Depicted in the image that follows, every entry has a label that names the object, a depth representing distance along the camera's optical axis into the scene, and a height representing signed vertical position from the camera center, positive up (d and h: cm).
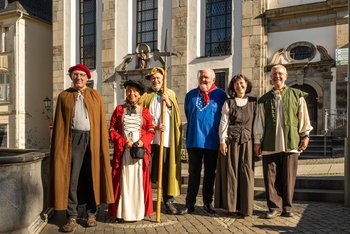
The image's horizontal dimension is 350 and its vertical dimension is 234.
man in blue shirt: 512 -31
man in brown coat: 440 -51
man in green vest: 499 -34
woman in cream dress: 472 -65
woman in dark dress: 496 -59
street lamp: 2233 +33
